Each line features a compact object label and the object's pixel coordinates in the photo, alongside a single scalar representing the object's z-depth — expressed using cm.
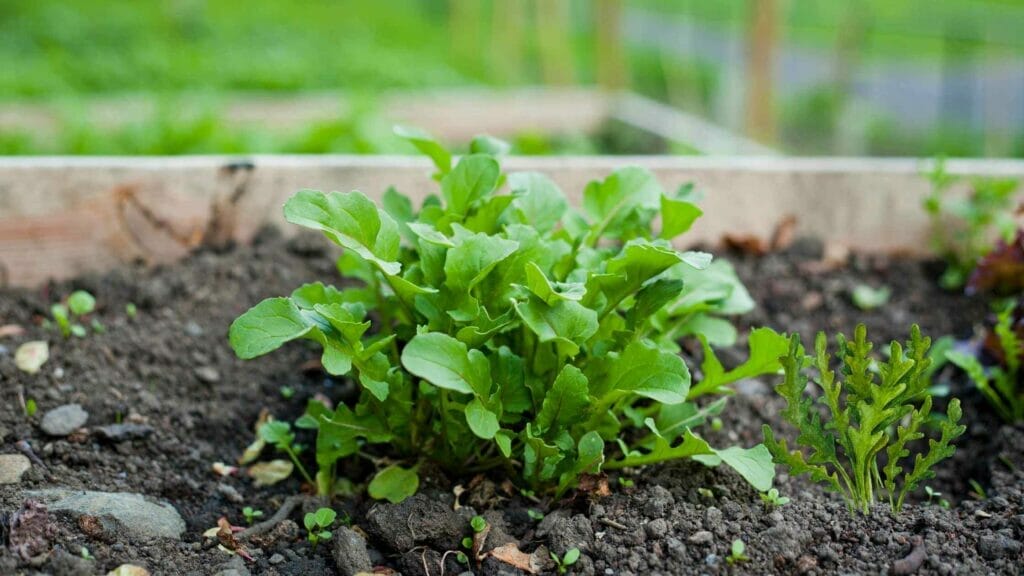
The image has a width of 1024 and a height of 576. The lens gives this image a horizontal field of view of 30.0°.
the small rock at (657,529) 94
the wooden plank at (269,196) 120
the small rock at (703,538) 94
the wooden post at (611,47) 262
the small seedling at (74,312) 111
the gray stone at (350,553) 94
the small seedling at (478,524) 96
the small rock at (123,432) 103
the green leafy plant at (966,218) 126
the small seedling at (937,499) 99
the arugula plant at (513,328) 93
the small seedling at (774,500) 97
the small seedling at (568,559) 93
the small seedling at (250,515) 100
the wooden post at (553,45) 305
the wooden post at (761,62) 195
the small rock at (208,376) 110
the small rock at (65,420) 103
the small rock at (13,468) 99
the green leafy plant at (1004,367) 109
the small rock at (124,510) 95
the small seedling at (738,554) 93
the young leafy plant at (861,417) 93
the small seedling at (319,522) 97
